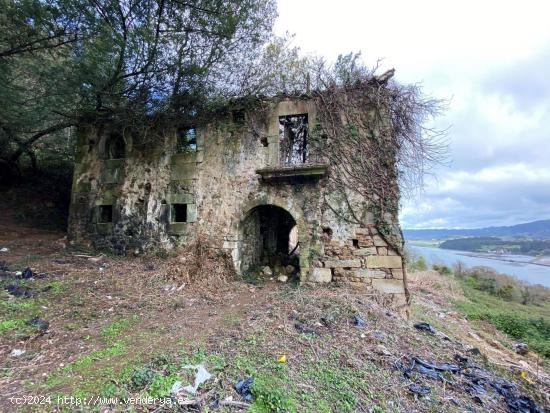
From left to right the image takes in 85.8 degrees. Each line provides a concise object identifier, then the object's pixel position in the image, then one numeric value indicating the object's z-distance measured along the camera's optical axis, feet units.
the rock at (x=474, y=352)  16.97
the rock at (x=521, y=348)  25.39
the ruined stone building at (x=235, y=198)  22.75
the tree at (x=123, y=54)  18.70
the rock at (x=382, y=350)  13.78
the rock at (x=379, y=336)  15.01
